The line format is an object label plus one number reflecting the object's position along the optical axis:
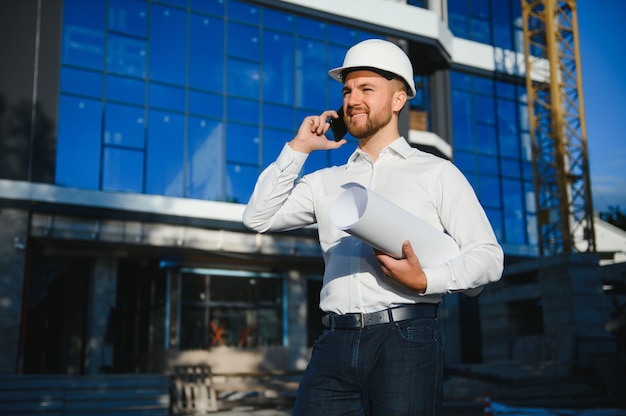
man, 2.78
